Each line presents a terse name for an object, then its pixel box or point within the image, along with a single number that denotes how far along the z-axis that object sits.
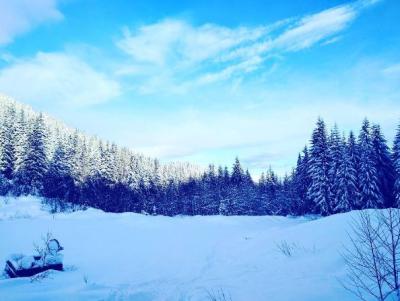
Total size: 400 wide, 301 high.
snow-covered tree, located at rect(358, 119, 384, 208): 37.03
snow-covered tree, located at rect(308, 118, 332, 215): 40.56
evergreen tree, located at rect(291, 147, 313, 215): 50.12
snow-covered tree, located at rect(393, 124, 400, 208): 34.84
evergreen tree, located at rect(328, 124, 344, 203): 40.31
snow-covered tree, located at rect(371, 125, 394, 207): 39.28
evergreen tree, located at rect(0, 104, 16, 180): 52.56
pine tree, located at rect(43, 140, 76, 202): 52.47
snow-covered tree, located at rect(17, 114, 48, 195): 49.75
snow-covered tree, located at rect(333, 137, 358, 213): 37.88
